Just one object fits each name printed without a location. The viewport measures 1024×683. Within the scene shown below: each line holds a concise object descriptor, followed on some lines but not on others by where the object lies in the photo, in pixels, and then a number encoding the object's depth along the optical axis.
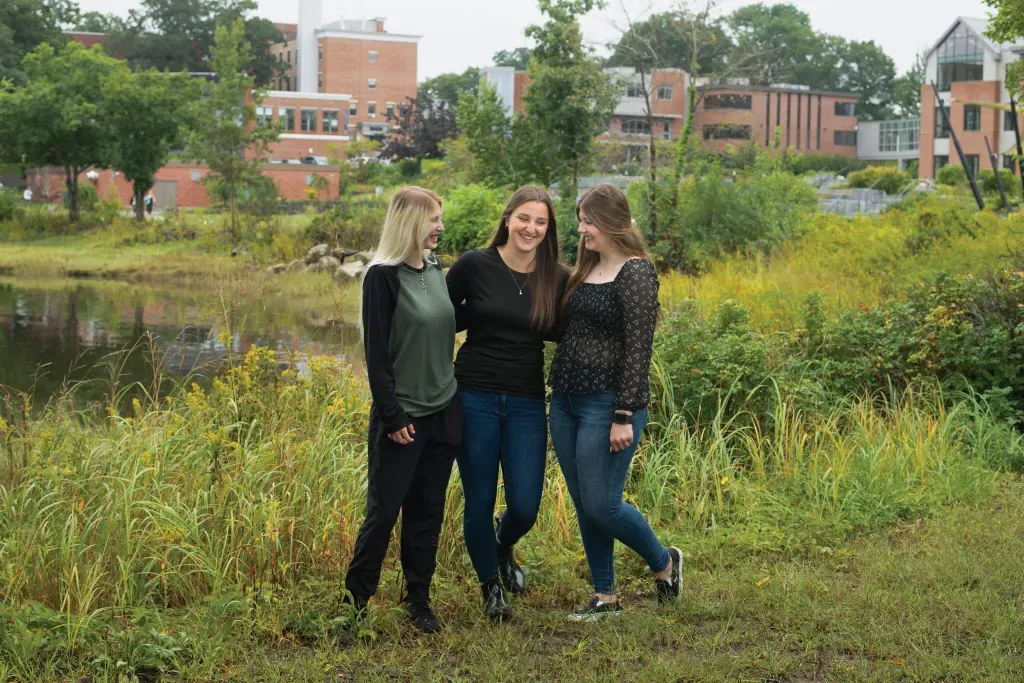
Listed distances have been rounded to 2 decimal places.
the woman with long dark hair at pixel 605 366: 4.46
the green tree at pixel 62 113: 40.12
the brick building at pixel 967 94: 54.59
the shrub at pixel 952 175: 47.25
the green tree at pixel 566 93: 18.44
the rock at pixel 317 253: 29.83
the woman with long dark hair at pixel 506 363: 4.54
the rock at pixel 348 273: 26.81
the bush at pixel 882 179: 50.50
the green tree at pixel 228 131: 37.91
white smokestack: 84.19
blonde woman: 4.30
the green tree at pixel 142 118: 40.59
